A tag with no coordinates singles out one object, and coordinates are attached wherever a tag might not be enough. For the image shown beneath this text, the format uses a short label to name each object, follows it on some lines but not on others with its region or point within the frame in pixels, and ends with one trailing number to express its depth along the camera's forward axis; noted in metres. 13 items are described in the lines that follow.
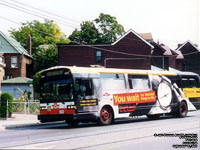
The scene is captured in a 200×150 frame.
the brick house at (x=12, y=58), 54.25
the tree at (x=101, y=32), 72.25
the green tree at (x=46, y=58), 61.56
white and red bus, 16.47
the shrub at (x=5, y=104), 22.58
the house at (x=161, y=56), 57.99
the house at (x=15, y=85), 47.62
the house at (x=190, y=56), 70.12
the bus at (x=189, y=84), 23.00
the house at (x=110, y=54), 48.34
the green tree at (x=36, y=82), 41.78
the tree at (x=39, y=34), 74.75
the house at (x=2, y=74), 49.03
